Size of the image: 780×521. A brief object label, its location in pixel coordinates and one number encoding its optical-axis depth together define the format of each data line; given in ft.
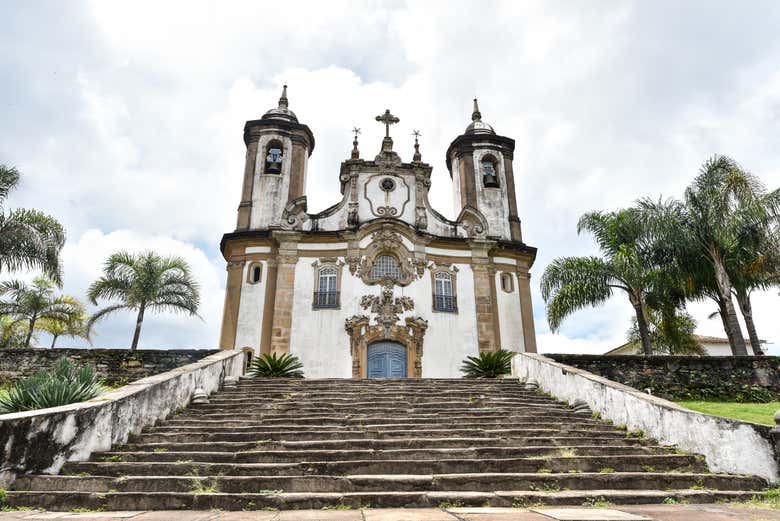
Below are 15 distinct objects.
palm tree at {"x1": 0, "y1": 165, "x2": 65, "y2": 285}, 43.21
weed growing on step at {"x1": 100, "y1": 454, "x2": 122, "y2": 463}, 18.41
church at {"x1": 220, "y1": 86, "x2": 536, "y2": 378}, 50.60
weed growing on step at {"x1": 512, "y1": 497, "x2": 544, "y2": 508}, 14.94
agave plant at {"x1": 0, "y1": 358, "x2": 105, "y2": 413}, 19.15
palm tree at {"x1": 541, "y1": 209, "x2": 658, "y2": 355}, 47.19
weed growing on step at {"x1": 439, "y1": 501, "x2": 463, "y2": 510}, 14.76
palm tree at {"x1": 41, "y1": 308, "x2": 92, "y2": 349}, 70.44
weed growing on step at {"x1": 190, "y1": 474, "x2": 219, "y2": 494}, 15.70
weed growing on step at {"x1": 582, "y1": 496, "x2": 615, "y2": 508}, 14.97
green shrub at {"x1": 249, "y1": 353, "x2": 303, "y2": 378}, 38.09
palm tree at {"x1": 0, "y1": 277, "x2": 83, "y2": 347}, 62.75
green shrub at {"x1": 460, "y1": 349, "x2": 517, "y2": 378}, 39.88
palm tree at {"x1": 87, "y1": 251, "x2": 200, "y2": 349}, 55.42
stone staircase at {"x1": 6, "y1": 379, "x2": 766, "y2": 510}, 15.12
